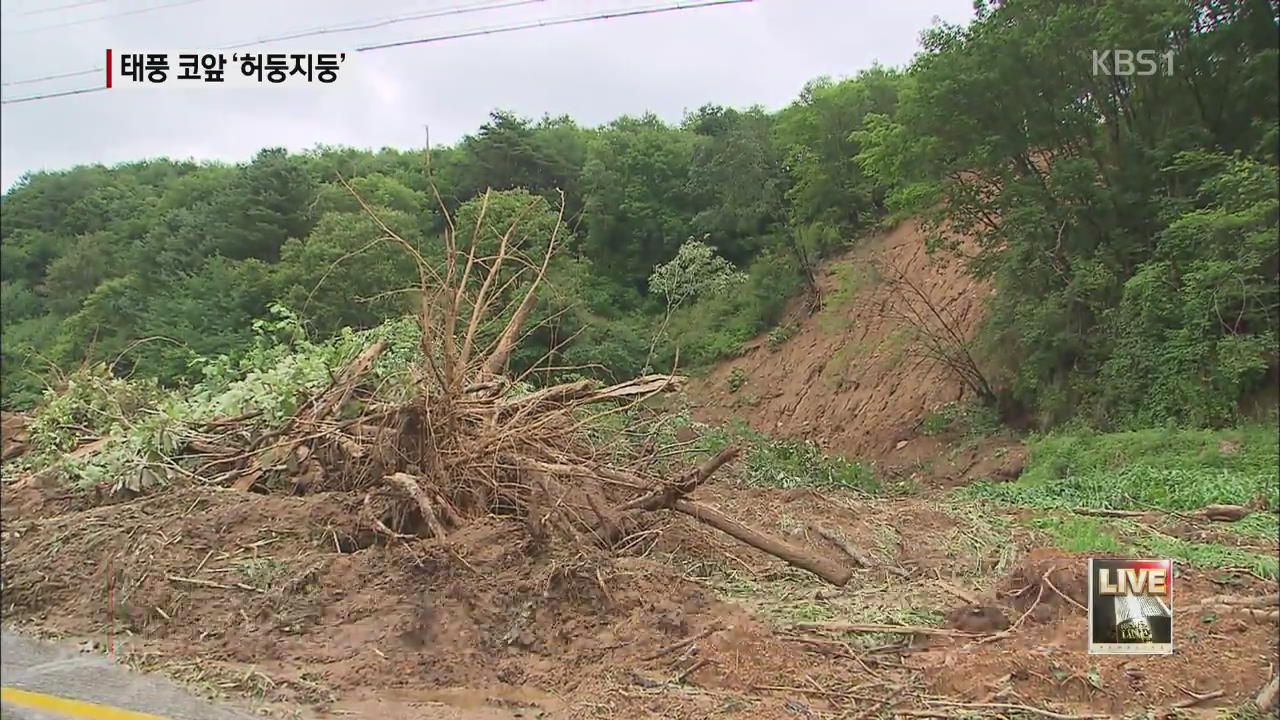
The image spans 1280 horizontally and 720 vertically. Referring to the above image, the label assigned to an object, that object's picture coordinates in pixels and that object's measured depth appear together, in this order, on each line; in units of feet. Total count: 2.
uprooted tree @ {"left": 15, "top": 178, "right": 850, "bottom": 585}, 17.53
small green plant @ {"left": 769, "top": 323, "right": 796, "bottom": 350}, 67.41
